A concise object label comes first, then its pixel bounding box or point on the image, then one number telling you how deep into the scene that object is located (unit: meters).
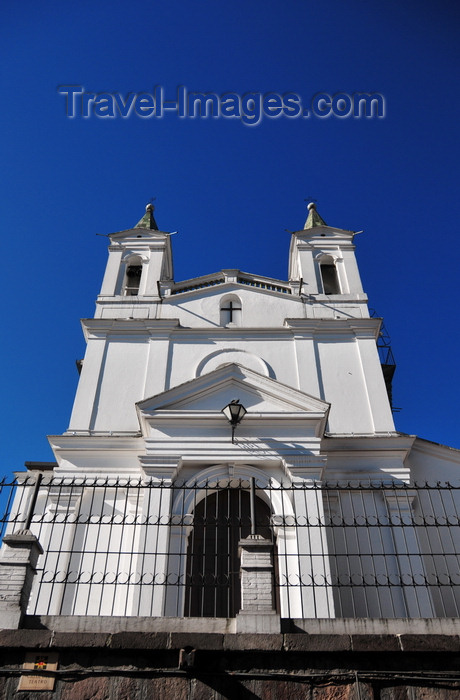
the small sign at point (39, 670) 5.98
